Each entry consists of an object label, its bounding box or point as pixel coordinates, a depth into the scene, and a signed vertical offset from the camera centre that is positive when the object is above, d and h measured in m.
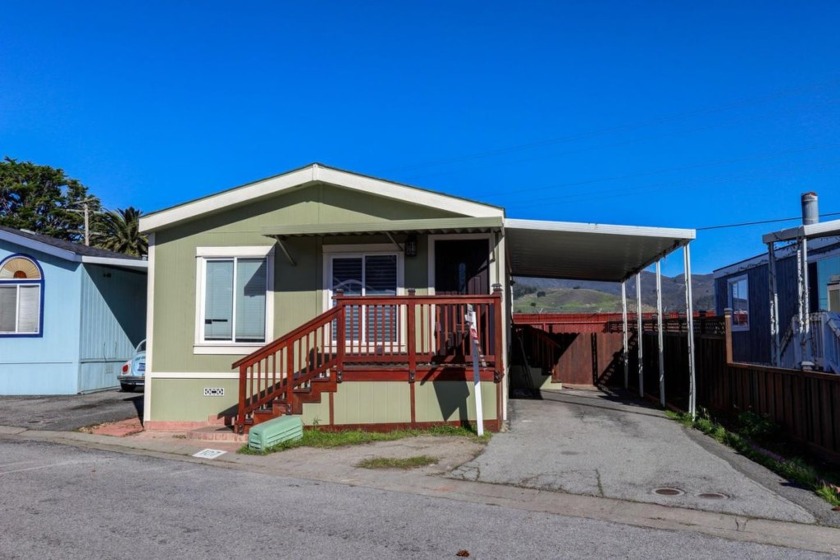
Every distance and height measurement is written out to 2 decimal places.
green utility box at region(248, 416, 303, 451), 8.62 -1.48
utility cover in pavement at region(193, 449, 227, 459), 8.53 -1.74
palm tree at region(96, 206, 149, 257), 36.19 +5.32
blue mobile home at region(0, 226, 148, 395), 14.87 +0.28
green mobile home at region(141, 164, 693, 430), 9.47 +0.44
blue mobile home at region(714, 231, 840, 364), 14.02 +0.85
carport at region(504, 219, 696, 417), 10.37 +1.50
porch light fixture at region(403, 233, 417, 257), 10.48 +1.34
